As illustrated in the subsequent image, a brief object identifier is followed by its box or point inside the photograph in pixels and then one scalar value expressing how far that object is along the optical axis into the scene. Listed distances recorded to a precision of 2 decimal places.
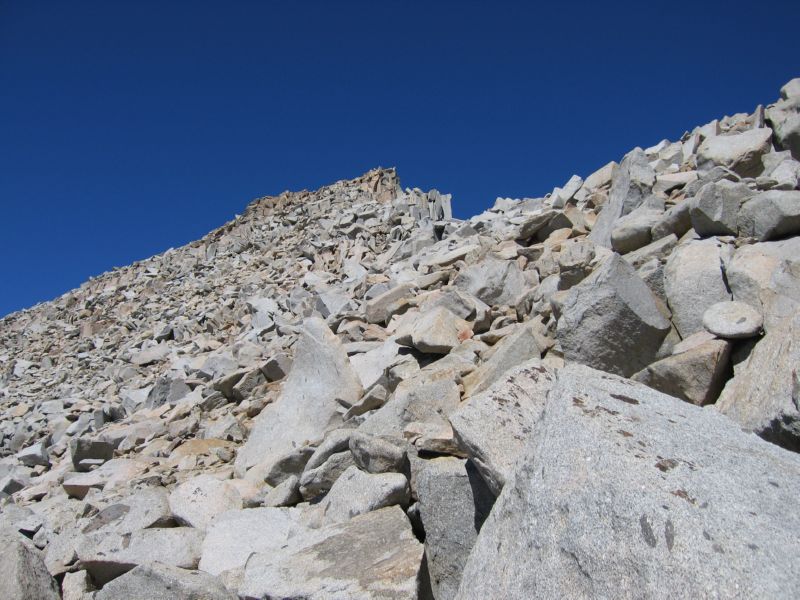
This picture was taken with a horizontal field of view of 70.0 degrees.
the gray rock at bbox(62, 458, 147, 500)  7.11
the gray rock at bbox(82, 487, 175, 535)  5.01
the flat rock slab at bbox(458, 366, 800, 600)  1.78
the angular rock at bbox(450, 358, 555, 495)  2.88
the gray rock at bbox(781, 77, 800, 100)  9.96
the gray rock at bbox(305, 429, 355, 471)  4.70
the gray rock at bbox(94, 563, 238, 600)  3.59
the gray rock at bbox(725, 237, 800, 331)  3.81
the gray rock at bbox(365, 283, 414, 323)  9.20
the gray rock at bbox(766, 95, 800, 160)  7.68
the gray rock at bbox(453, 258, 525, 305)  8.14
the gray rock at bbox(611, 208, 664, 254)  6.72
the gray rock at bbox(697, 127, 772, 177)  8.19
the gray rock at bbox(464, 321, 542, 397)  4.93
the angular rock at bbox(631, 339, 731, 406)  3.73
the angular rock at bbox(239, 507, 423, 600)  2.92
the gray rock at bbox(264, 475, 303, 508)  4.80
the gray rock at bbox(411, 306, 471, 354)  6.58
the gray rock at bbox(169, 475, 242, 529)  5.06
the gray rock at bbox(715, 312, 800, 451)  2.62
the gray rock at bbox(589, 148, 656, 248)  8.33
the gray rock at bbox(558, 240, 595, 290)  5.93
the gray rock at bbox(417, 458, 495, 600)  3.03
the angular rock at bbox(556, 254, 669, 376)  4.52
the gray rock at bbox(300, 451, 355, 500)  4.57
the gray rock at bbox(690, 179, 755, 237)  5.64
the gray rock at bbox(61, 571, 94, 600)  4.53
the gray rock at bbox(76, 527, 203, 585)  4.49
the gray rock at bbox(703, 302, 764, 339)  3.78
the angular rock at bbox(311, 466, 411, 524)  3.67
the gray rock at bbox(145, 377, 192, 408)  10.81
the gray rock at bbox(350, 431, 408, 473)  3.90
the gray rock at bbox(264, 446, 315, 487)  5.43
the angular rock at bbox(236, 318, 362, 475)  6.64
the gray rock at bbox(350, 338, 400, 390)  6.88
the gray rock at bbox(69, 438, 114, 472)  8.77
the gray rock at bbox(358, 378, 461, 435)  4.94
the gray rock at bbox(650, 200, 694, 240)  6.22
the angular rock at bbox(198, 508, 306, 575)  4.19
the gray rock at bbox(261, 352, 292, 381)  8.95
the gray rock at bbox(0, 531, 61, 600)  4.24
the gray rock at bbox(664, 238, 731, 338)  4.74
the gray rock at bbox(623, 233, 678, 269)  5.98
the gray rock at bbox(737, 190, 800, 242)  5.02
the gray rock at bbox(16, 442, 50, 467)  10.31
